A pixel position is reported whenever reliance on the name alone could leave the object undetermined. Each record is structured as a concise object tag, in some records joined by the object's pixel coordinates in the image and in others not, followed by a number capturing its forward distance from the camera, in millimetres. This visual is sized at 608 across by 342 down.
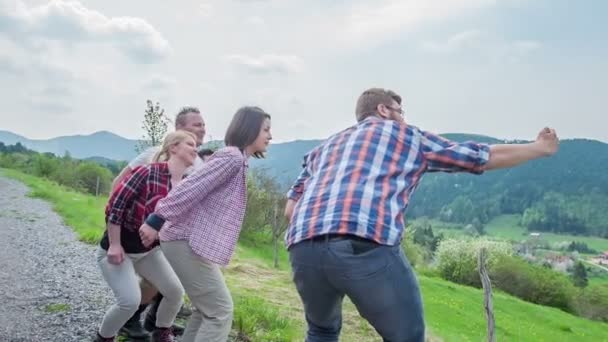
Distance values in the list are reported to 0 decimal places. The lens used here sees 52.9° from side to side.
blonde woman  4562
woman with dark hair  3885
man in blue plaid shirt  2771
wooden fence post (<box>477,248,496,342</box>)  8453
